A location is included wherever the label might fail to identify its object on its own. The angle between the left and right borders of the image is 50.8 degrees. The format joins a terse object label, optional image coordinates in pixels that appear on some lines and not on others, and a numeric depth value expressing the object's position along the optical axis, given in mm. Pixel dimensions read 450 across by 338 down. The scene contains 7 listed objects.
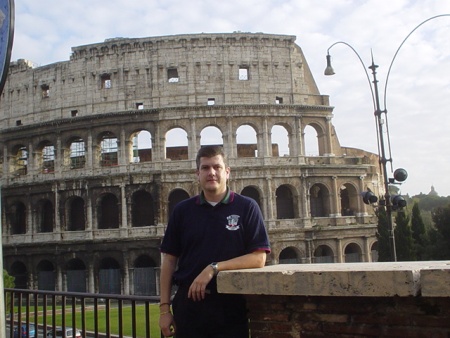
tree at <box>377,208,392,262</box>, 25406
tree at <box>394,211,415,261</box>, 25406
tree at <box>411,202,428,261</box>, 27344
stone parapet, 2557
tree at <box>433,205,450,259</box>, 26453
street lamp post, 13094
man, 3068
